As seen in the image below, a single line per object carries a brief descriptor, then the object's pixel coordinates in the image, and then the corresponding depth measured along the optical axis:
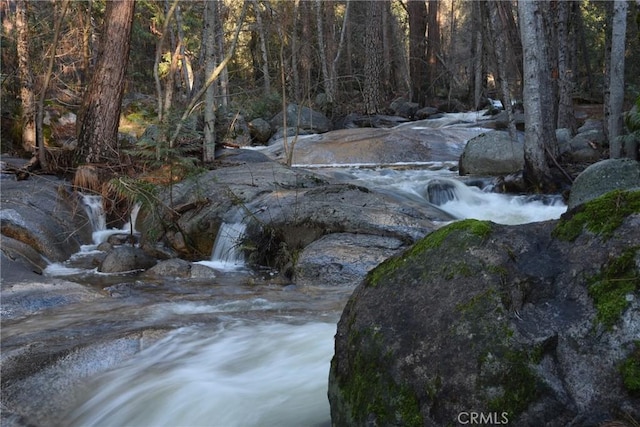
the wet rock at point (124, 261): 7.67
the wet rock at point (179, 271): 7.38
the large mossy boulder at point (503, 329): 2.20
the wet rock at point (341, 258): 6.61
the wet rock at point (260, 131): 21.00
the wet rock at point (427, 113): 23.92
